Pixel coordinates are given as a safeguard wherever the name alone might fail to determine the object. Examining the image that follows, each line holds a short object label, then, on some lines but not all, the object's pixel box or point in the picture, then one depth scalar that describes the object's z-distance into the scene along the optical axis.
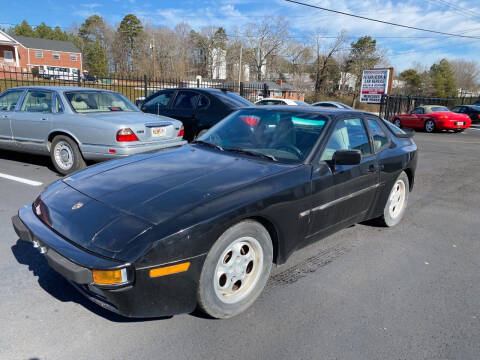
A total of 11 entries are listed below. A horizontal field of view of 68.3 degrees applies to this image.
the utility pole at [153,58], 59.90
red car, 17.19
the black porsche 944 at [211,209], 2.04
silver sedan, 5.66
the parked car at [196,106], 7.96
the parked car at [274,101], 17.56
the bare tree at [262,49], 66.56
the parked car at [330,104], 17.17
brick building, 53.31
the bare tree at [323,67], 61.06
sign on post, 21.78
